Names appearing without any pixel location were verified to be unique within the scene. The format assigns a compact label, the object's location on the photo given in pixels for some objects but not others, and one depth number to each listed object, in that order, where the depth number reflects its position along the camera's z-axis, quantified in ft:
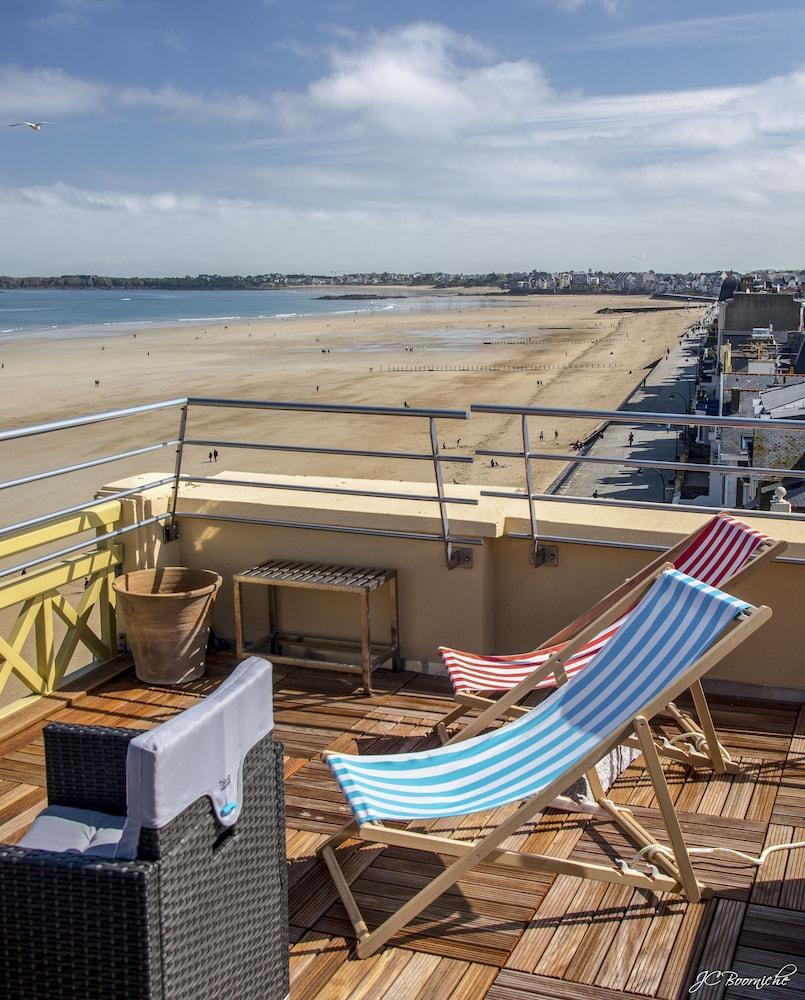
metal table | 14.58
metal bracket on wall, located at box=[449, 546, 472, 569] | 14.99
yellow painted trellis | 14.10
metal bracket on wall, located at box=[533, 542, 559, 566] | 14.88
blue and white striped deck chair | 8.59
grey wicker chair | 5.82
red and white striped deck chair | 11.34
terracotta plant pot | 14.80
